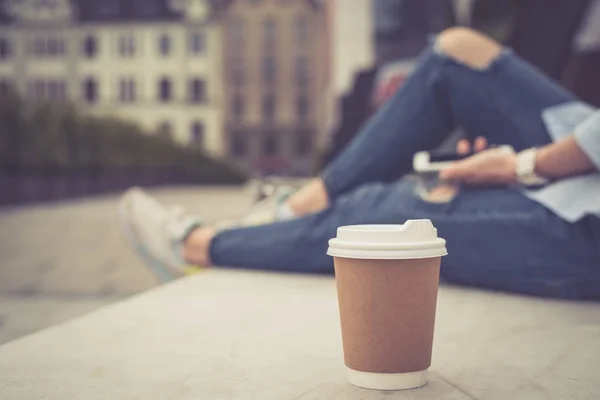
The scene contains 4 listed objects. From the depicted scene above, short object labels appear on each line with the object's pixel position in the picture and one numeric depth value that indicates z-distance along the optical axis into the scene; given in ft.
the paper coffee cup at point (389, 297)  3.50
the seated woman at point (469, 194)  5.87
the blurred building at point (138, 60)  79.82
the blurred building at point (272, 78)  97.40
